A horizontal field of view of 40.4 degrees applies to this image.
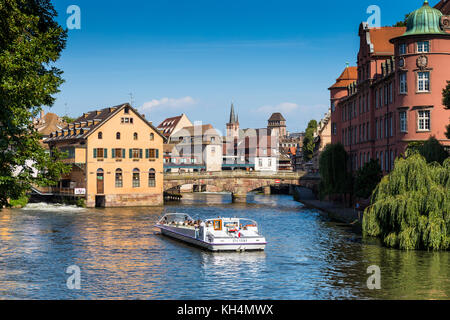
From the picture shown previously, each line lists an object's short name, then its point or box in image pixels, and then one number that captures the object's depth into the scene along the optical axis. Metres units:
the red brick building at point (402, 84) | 60.47
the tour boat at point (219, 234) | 45.72
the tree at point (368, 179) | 66.69
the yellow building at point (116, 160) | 89.25
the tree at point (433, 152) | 49.88
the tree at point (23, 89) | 28.62
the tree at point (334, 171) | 82.69
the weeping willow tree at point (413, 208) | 40.53
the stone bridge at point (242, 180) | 103.31
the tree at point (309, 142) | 169.75
